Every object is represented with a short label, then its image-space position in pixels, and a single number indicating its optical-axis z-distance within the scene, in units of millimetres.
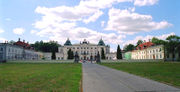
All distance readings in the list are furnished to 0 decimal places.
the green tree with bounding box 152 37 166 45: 50056
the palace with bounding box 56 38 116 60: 95002
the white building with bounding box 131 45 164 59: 53195
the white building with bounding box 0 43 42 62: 51243
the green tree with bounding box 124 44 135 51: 101204
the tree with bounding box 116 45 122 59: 54520
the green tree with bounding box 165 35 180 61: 47658
